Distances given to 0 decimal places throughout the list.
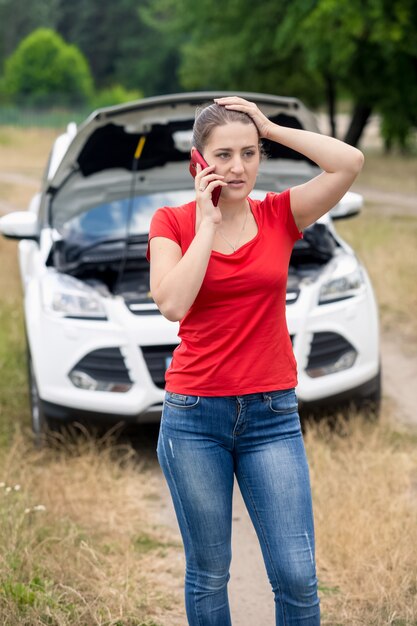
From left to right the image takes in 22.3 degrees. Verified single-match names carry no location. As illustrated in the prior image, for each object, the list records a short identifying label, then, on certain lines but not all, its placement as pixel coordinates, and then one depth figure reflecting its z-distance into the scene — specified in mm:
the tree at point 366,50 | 20375
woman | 2770
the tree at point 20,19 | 93125
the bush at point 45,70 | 77125
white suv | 5285
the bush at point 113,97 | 70812
